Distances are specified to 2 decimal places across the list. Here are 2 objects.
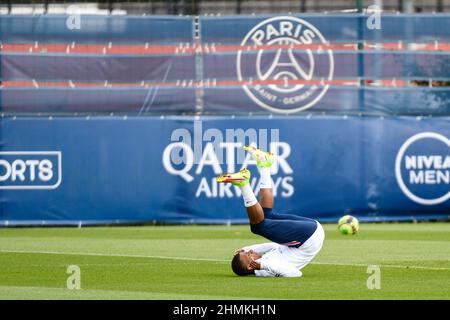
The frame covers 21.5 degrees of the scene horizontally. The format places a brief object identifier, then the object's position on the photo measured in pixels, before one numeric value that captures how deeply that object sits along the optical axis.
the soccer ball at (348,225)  18.33
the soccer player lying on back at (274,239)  13.84
